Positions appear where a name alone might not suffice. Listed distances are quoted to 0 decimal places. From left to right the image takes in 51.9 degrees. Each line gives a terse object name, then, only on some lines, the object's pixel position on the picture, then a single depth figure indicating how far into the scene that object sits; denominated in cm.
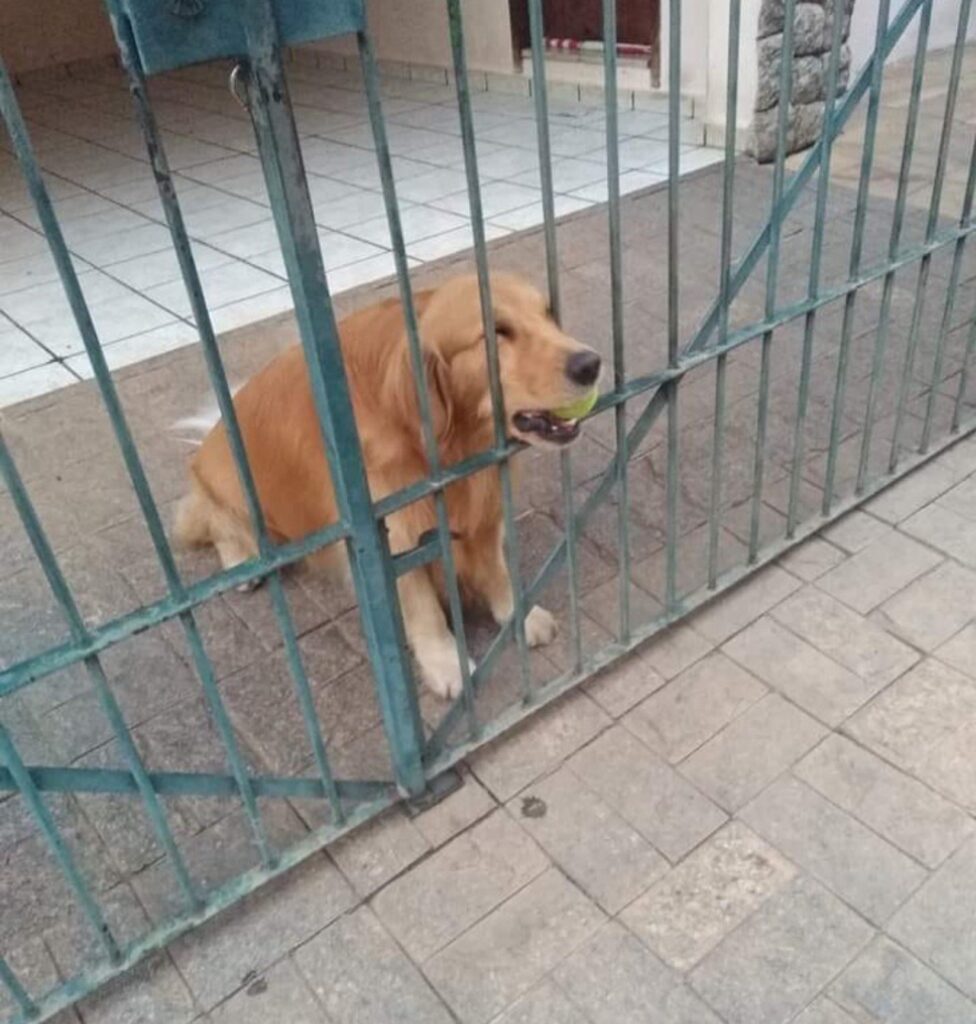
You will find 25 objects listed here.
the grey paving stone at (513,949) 183
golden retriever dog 191
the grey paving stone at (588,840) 199
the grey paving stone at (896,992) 172
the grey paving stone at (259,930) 190
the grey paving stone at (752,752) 217
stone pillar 551
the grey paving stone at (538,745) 224
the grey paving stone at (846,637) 242
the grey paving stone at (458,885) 195
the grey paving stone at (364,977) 182
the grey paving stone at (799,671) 234
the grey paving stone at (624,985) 177
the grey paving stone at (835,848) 192
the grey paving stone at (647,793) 208
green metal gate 137
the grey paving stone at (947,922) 179
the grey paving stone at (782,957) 177
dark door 649
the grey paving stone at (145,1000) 184
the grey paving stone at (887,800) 201
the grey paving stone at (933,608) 250
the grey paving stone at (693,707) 228
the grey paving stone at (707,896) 188
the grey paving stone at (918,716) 221
